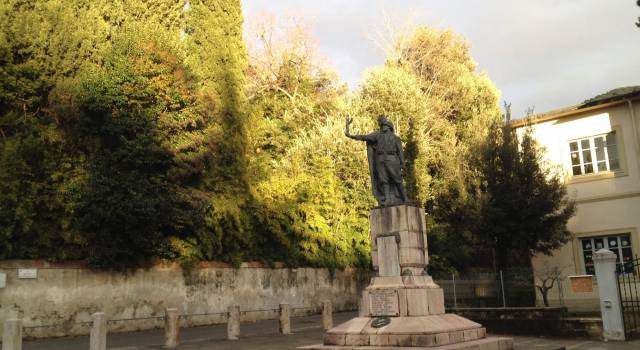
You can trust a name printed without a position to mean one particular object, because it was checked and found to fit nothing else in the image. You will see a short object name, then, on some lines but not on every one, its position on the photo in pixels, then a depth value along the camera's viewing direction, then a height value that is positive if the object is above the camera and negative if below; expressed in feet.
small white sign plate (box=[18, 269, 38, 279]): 47.34 +0.43
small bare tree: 67.21 -2.34
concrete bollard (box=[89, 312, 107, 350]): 38.14 -4.09
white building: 70.79 +10.66
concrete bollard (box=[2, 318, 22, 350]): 34.24 -3.57
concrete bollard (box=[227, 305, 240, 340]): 47.60 -5.11
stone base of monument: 31.89 -2.83
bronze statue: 38.59 +7.20
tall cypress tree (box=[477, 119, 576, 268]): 67.97 +7.17
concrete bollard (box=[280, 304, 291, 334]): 51.34 -5.06
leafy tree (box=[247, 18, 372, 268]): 69.97 +11.69
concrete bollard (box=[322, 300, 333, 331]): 53.21 -5.00
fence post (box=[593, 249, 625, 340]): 41.57 -3.45
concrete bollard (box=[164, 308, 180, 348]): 43.21 -4.57
